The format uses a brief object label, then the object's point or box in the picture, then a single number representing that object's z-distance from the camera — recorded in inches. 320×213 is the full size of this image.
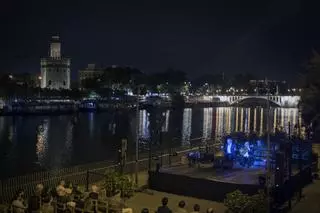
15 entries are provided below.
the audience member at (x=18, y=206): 477.4
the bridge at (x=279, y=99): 6235.2
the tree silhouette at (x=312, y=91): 1350.9
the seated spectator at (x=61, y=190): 513.5
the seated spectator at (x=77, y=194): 535.2
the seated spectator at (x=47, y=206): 493.0
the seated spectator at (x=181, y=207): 462.6
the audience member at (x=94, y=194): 508.4
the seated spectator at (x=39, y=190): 537.4
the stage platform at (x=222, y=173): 703.2
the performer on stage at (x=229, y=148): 840.1
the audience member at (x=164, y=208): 461.4
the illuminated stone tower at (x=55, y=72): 7086.6
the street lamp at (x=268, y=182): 562.9
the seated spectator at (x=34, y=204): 481.7
